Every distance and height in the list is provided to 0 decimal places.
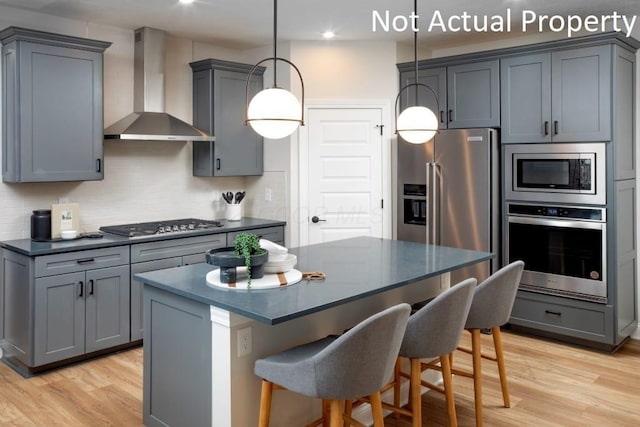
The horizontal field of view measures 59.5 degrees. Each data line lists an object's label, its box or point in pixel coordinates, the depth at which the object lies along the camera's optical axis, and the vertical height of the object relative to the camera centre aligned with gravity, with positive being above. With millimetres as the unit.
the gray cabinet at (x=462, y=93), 4762 +1096
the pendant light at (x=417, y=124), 3180 +527
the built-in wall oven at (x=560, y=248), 4273 -256
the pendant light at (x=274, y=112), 2559 +478
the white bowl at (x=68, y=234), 4180 -132
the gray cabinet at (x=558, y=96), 4199 +943
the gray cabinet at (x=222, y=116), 5160 +936
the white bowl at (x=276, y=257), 2879 -212
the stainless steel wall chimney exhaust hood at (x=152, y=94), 4633 +1044
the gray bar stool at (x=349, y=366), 2113 -590
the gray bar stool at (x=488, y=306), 3043 -498
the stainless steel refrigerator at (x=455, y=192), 4734 +213
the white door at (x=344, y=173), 5316 +410
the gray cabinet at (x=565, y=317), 4275 -810
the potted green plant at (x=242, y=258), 2628 -200
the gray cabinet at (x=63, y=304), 3820 -630
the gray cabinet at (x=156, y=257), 4305 -329
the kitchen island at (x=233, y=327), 2436 -538
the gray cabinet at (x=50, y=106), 3920 +803
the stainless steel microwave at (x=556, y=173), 4230 +340
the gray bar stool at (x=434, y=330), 2586 -541
